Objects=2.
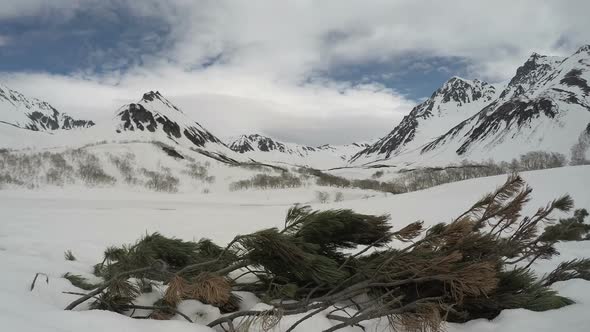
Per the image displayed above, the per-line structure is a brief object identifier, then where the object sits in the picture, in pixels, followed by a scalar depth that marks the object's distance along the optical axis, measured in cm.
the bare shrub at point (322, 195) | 6247
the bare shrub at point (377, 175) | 15880
